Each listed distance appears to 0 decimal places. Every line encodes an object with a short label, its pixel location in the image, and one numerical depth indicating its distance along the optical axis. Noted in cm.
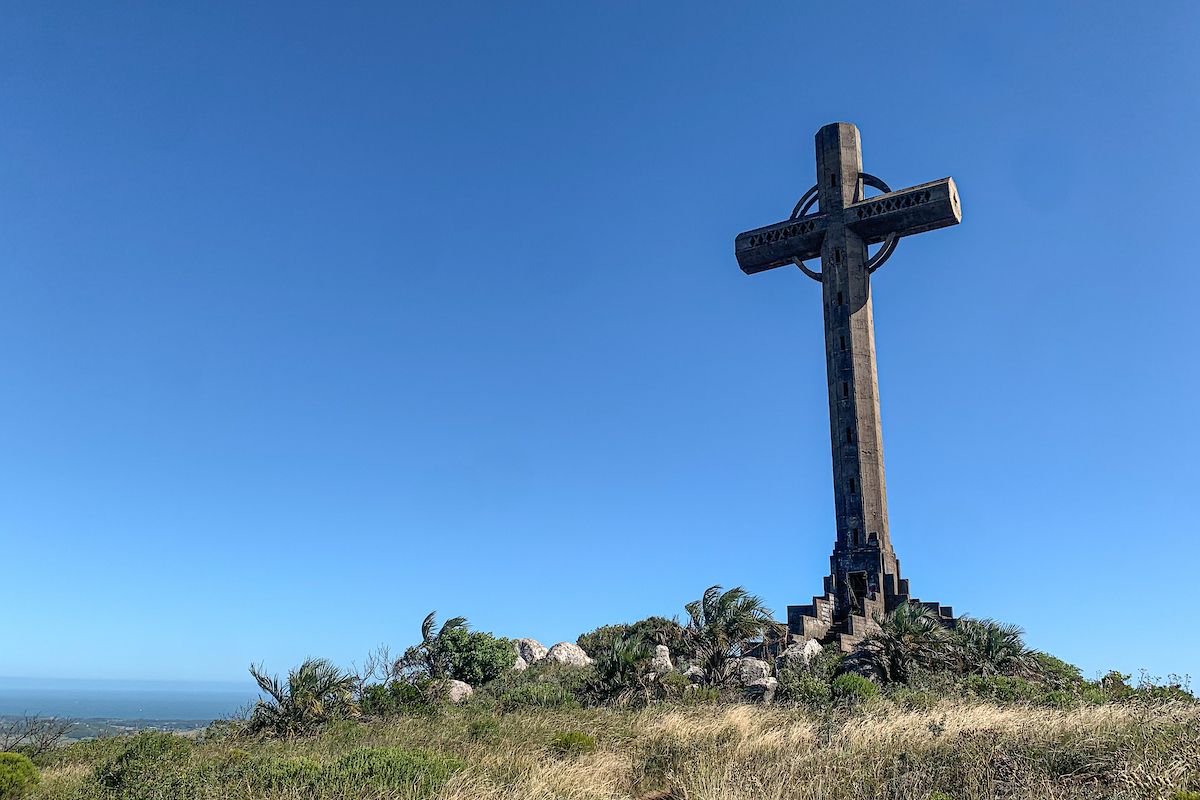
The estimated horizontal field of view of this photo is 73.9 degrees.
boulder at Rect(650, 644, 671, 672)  2785
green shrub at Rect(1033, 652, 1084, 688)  2292
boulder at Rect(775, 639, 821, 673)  2417
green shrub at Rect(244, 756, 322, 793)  1015
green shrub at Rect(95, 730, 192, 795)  1153
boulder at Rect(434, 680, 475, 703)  2394
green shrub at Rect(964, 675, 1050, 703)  1823
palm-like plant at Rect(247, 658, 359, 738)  1856
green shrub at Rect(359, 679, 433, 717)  2116
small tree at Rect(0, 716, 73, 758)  1641
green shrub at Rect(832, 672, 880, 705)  1775
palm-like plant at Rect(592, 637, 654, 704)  2109
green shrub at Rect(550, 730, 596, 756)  1309
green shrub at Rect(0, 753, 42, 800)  1182
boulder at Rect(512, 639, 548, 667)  3747
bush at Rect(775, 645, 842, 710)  1850
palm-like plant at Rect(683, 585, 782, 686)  2382
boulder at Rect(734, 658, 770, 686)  2291
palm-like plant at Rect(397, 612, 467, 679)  2897
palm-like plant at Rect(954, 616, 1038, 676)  2327
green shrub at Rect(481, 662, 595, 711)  2119
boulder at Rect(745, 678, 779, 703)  1997
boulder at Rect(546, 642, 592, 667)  3688
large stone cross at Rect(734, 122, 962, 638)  3148
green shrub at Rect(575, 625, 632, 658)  4028
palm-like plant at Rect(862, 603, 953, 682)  2239
